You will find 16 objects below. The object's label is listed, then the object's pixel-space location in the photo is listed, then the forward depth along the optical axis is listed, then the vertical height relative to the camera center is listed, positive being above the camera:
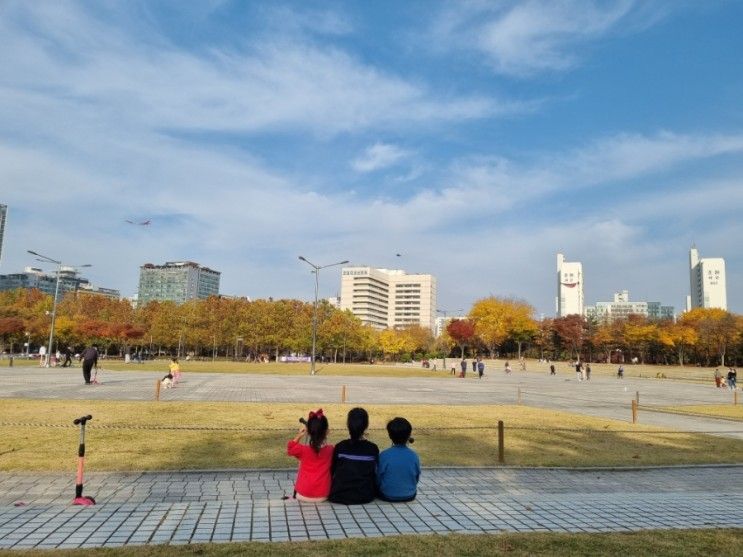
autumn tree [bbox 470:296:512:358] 100.50 +4.98
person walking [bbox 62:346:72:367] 45.94 -1.98
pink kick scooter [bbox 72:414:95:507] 6.62 -1.89
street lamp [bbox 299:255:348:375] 51.47 +6.89
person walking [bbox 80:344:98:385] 25.83 -1.20
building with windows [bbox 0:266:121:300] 182.62 +17.37
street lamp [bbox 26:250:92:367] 44.47 +5.38
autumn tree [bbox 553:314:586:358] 97.50 +3.55
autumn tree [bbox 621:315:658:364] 86.31 +3.09
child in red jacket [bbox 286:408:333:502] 6.55 -1.53
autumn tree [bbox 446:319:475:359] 107.25 +3.08
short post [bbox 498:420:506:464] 10.29 -1.86
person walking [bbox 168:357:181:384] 26.94 -1.57
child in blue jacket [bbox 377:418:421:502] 6.56 -1.49
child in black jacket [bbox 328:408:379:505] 6.53 -1.49
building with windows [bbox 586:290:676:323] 112.38 +7.06
